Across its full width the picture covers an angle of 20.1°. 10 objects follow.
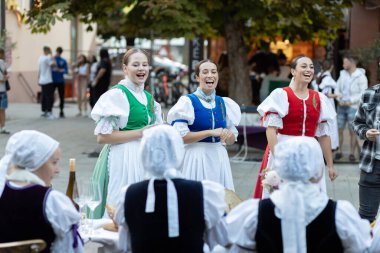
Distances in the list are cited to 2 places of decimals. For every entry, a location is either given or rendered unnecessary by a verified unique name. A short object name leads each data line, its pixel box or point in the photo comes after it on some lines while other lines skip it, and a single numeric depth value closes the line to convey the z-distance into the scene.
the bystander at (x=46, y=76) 24.83
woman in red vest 8.55
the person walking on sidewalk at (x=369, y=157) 8.35
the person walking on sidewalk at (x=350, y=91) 16.85
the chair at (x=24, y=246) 5.20
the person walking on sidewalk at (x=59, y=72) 25.10
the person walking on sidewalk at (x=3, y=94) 20.12
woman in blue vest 8.36
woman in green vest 8.00
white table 6.06
